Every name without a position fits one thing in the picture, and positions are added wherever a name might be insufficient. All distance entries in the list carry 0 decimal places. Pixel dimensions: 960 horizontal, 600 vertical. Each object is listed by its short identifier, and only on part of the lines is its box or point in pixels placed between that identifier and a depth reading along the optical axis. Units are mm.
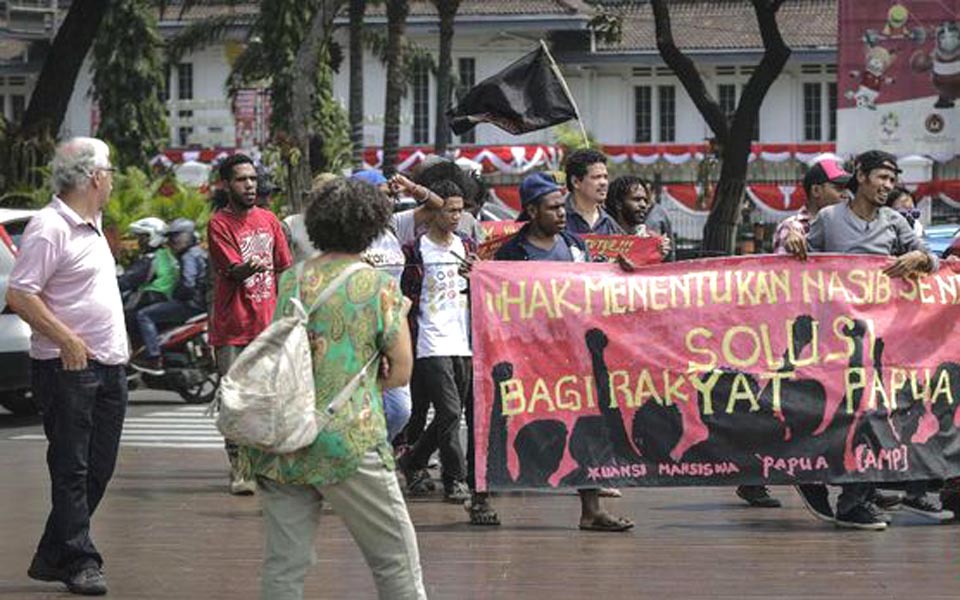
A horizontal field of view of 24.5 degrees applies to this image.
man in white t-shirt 11523
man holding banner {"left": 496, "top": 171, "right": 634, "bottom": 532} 10617
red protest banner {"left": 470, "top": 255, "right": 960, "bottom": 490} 10570
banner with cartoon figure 34094
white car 16844
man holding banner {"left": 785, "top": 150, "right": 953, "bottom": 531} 10719
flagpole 13539
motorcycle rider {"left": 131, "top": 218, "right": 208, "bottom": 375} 19422
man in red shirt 11812
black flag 13617
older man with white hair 8539
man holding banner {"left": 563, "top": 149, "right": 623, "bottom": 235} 11453
